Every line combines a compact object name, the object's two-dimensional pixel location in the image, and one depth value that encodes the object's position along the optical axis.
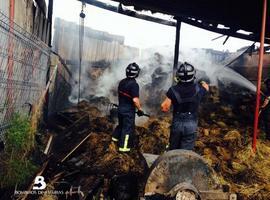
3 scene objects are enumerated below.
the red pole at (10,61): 3.41
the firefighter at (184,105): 3.64
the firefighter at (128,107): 4.59
